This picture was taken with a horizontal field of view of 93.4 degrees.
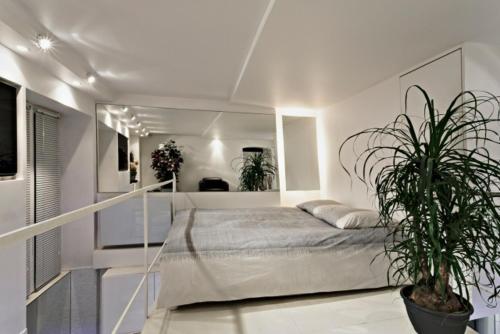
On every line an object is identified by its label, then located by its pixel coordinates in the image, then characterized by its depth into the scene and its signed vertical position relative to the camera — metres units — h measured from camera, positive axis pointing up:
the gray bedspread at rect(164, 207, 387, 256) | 1.83 -0.53
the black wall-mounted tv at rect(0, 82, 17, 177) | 1.94 +0.42
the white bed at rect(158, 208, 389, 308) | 1.73 -0.70
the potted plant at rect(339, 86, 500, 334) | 1.14 -0.27
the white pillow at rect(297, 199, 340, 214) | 3.03 -0.43
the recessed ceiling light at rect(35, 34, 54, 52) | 1.85 +1.09
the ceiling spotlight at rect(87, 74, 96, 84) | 2.61 +1.12
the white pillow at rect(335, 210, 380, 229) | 2.14 -0.46
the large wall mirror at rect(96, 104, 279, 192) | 3.54 +0.44
